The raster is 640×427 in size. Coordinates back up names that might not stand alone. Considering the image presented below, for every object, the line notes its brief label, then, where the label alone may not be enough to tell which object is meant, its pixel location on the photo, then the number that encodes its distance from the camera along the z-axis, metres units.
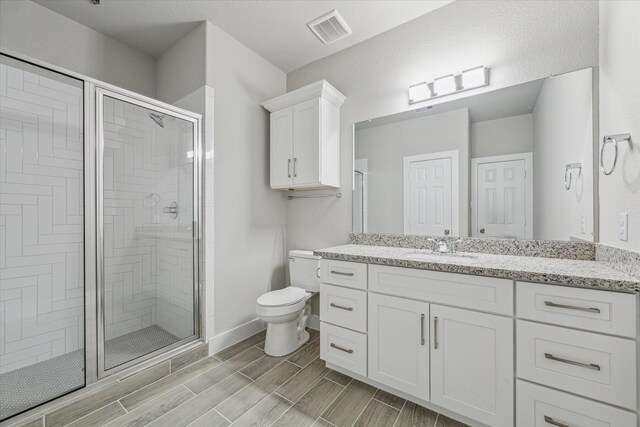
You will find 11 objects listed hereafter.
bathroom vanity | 1.03
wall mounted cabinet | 2.23
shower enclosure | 1.61
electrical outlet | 1.15
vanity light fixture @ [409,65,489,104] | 1.78
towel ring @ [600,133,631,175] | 1.15
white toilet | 2.06
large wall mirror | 1.53
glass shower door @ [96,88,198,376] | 1.90
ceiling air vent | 2.05
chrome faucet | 1.81
